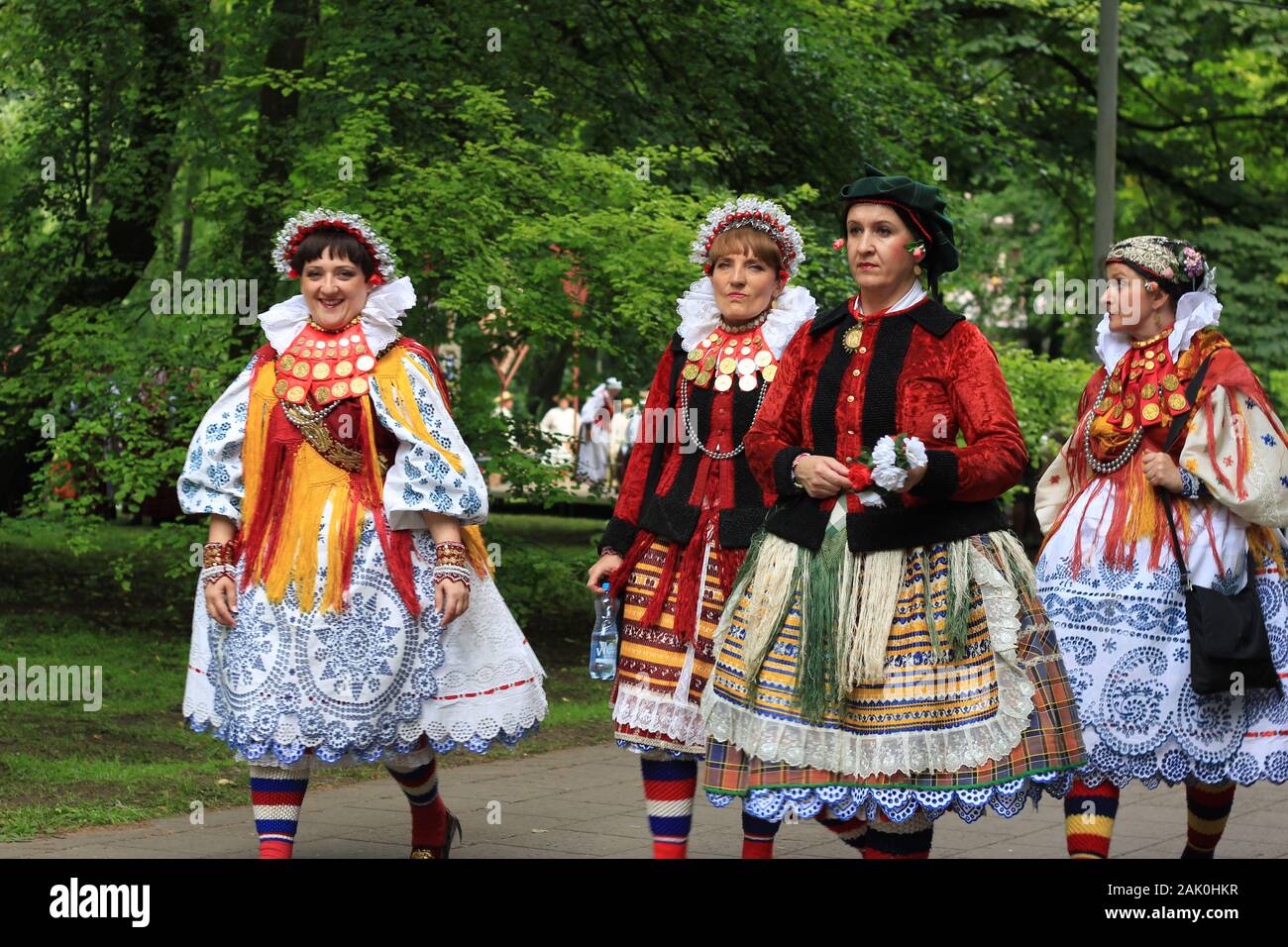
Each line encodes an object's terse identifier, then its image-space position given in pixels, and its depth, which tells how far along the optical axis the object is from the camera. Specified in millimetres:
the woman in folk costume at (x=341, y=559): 5570
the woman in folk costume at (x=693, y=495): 5531
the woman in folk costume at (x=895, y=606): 4555
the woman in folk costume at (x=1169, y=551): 5926
